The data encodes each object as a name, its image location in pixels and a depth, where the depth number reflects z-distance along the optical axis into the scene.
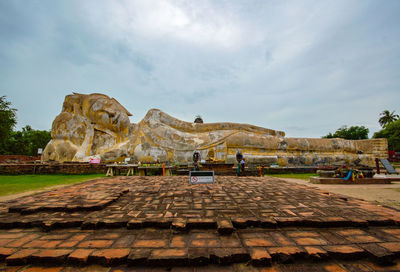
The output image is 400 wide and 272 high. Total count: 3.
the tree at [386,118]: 32.66
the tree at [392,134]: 25.47
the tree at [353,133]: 32.06
